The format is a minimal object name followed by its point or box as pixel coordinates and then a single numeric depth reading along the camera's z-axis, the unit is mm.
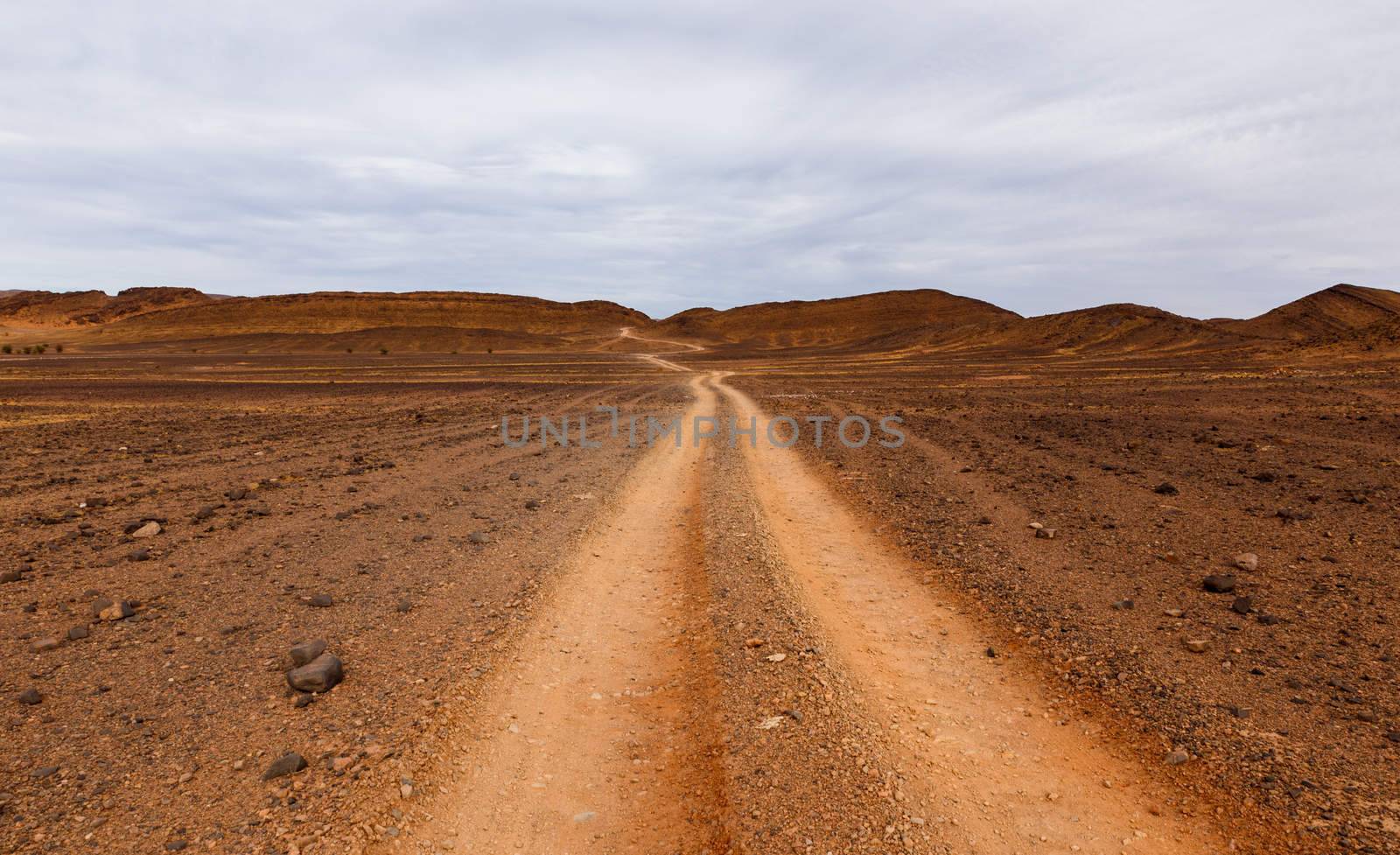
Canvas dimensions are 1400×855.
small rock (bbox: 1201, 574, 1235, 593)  6000
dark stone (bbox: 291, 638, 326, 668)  4770
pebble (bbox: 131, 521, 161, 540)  7736
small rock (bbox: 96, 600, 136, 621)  5529
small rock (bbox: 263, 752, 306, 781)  3646
